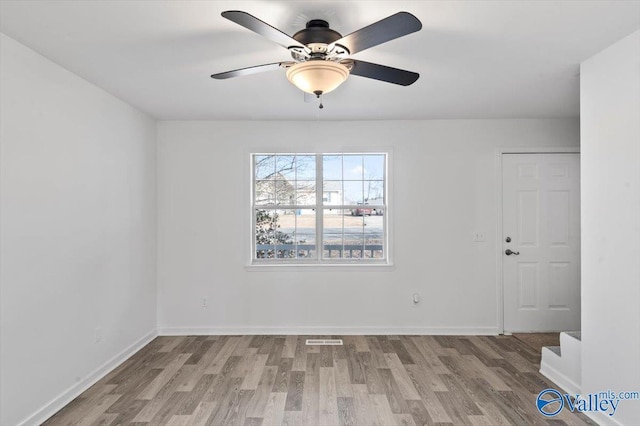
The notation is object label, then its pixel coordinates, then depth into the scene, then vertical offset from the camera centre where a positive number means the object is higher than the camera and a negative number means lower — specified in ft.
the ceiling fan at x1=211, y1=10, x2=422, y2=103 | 5.51 +2.77
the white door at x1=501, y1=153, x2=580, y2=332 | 14.40 -1.00
